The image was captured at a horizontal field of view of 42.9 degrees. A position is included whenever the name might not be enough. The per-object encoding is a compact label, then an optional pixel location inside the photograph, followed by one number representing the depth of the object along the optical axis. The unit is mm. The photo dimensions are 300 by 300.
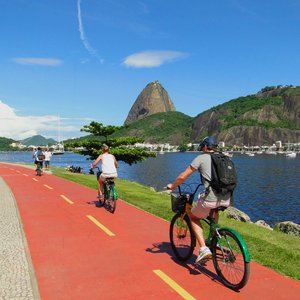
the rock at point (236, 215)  17333
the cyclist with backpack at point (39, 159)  27531
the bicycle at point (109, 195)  12481
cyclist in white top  12758
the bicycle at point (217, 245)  5744
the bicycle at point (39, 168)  27516
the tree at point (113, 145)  42188
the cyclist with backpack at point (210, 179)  6121
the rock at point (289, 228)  14570
